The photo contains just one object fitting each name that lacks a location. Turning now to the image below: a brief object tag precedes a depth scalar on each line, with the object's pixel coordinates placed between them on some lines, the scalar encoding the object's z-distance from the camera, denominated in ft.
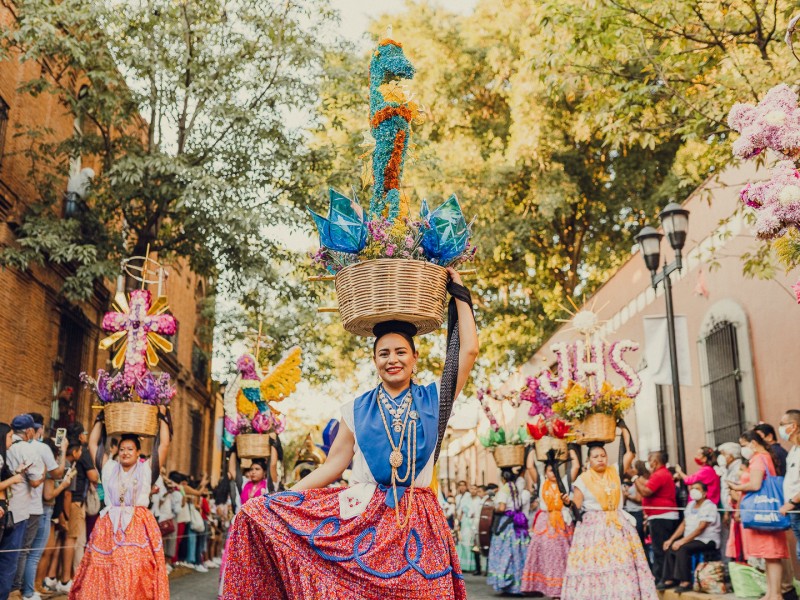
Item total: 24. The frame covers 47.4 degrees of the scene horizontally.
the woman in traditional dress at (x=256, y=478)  35.76
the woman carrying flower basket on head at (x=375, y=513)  12.96
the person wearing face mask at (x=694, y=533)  36.09
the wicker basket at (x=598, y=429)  32.81
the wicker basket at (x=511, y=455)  49.14
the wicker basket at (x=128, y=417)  28.12
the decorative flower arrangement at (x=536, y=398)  38.11
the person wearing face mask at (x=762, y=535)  30.14
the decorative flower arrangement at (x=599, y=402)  33.19
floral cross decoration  30.09
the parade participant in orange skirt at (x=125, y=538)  26.53
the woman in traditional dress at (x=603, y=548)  30.01
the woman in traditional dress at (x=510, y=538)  46.96
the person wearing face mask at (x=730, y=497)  33.83
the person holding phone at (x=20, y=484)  30.17
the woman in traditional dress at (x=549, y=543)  42.06
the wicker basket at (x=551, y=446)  42.91
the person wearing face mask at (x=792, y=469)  29.16
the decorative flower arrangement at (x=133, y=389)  29.09
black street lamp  38.06
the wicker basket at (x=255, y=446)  35.73
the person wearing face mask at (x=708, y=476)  36.60
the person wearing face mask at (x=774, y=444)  32.12
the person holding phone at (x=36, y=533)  32.12
